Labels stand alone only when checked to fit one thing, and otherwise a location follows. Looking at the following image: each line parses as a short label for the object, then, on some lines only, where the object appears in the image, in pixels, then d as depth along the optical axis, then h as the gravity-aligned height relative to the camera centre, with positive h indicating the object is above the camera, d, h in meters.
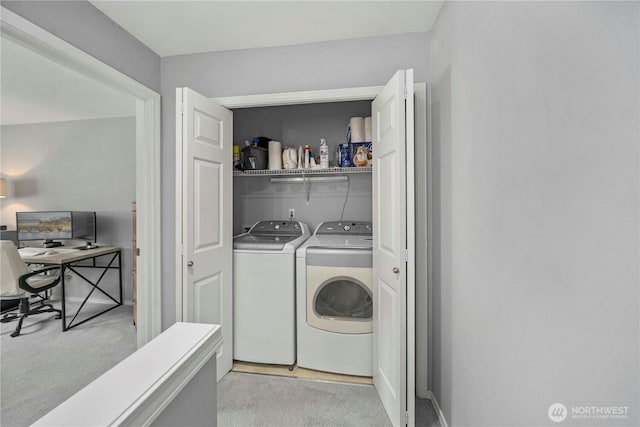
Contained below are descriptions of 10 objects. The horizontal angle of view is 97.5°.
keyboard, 3.25 -0.40
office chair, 2.84 -0.66
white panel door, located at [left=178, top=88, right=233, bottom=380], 1.79 +0.01
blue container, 2.41 +0.51
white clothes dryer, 2.05 -0.69
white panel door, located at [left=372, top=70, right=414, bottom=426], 1.50 -0.16
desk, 3.00 -0.48
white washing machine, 2.17 -0.67
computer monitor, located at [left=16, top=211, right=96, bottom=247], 3.59 -0.11
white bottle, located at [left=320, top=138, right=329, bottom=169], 2.46 +0.52
